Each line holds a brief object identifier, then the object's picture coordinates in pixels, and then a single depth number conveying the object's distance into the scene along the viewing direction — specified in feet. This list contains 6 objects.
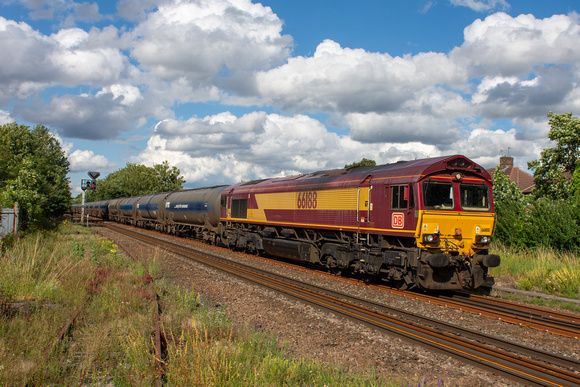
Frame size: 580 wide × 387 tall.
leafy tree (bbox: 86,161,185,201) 247.70
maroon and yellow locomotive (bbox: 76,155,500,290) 37.22
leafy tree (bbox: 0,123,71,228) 65.10
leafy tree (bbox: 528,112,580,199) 87.15
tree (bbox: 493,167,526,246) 58.54
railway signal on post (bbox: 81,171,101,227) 97.30
